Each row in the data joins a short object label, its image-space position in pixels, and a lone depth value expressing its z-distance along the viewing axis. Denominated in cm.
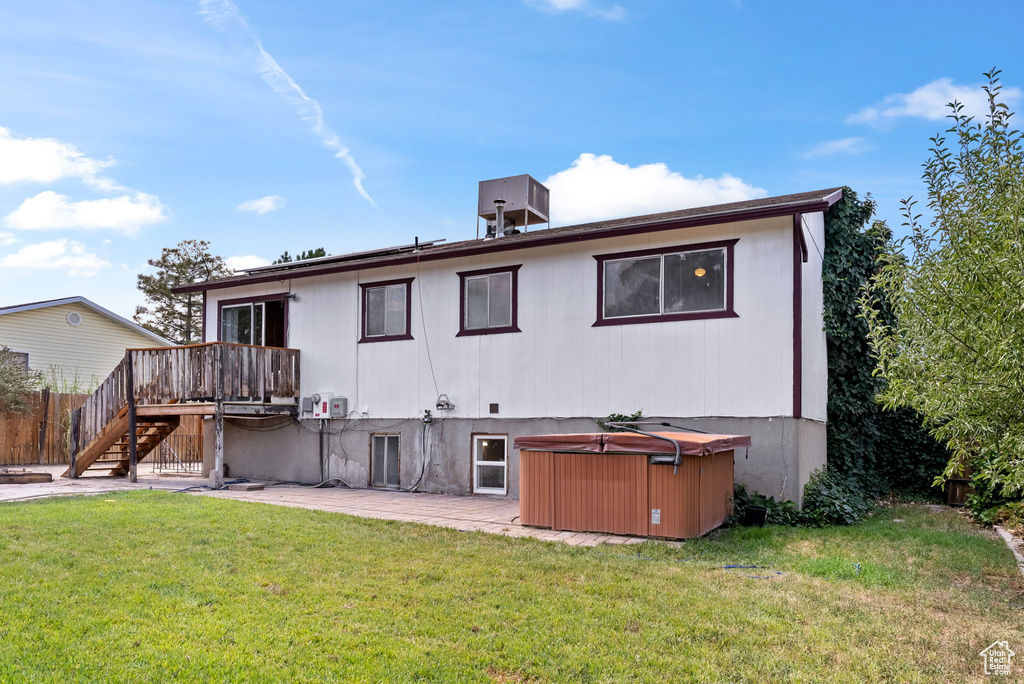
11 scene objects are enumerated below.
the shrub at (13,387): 1781
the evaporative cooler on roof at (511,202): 1529
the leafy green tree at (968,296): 552
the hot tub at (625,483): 819
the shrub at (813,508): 992
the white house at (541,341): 1038
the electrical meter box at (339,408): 1399
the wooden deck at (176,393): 1340
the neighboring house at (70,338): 2312
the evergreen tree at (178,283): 3500
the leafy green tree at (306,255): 3268
